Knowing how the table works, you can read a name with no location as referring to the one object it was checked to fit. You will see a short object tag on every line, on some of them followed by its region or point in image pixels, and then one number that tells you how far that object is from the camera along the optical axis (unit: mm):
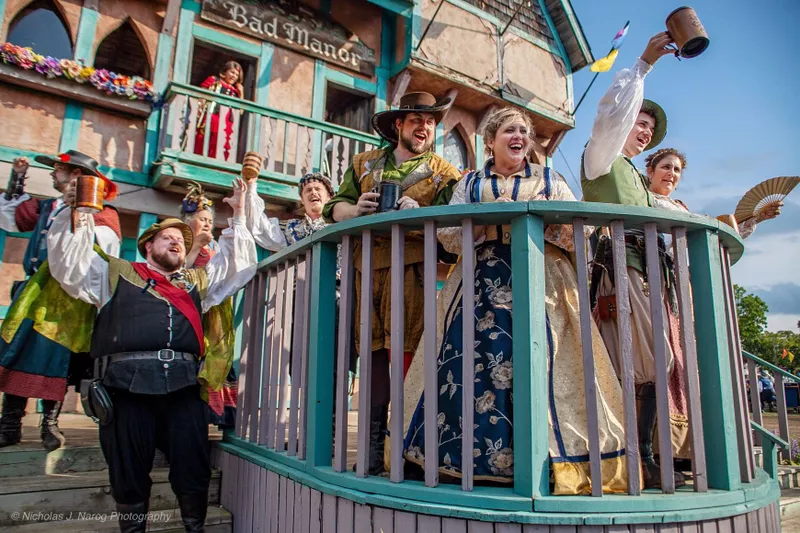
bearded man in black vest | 2670
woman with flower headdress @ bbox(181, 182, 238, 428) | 3023
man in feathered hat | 3162
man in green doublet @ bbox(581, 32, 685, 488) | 2273
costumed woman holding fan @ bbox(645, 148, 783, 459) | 2590
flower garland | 6375
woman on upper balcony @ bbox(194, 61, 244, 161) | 7246
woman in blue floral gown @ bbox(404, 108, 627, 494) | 1934
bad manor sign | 8203
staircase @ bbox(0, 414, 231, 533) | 2719
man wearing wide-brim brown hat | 2525
